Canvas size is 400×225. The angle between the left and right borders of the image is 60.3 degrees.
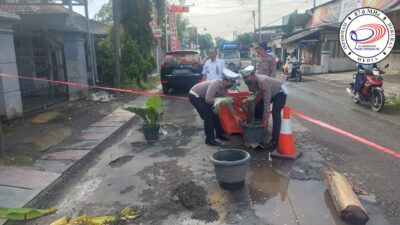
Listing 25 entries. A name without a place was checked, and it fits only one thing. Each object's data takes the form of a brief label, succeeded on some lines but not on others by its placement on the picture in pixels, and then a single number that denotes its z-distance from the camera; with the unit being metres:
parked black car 12.48
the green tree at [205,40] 108.41
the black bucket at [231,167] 4.04
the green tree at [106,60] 13.59
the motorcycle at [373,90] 8.82
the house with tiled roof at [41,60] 7.34
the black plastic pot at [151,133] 6.57
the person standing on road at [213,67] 8.46
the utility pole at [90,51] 12.23
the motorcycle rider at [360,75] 9.49
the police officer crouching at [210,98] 5.73
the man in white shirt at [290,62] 19.09
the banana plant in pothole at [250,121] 5.43
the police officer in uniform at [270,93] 5.41
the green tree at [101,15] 38.28
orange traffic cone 5.39
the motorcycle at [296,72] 18.61
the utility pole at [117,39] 12.70
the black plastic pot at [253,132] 5.54
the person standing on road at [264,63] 7.50
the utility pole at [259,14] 37.68
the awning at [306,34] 22.82
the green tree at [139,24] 15.02
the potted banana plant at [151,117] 6.48
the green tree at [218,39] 139.38
